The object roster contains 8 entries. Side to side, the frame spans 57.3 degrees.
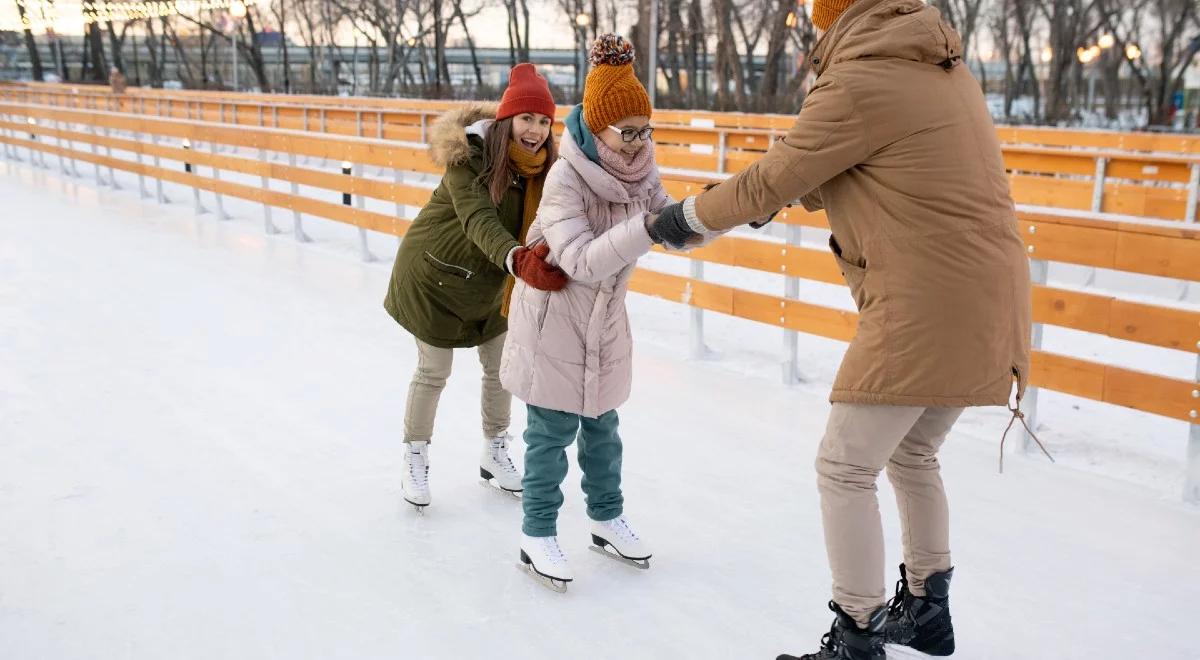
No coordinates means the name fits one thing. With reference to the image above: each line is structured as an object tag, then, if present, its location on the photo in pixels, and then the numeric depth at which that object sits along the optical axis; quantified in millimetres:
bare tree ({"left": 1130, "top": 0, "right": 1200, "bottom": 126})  24688
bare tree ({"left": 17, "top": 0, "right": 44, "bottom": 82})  47188
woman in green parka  3084
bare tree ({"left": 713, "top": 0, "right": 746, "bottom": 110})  25703
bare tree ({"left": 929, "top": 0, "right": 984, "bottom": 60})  30406
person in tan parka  2100
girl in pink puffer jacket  2611
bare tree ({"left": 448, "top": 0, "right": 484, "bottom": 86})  40128
